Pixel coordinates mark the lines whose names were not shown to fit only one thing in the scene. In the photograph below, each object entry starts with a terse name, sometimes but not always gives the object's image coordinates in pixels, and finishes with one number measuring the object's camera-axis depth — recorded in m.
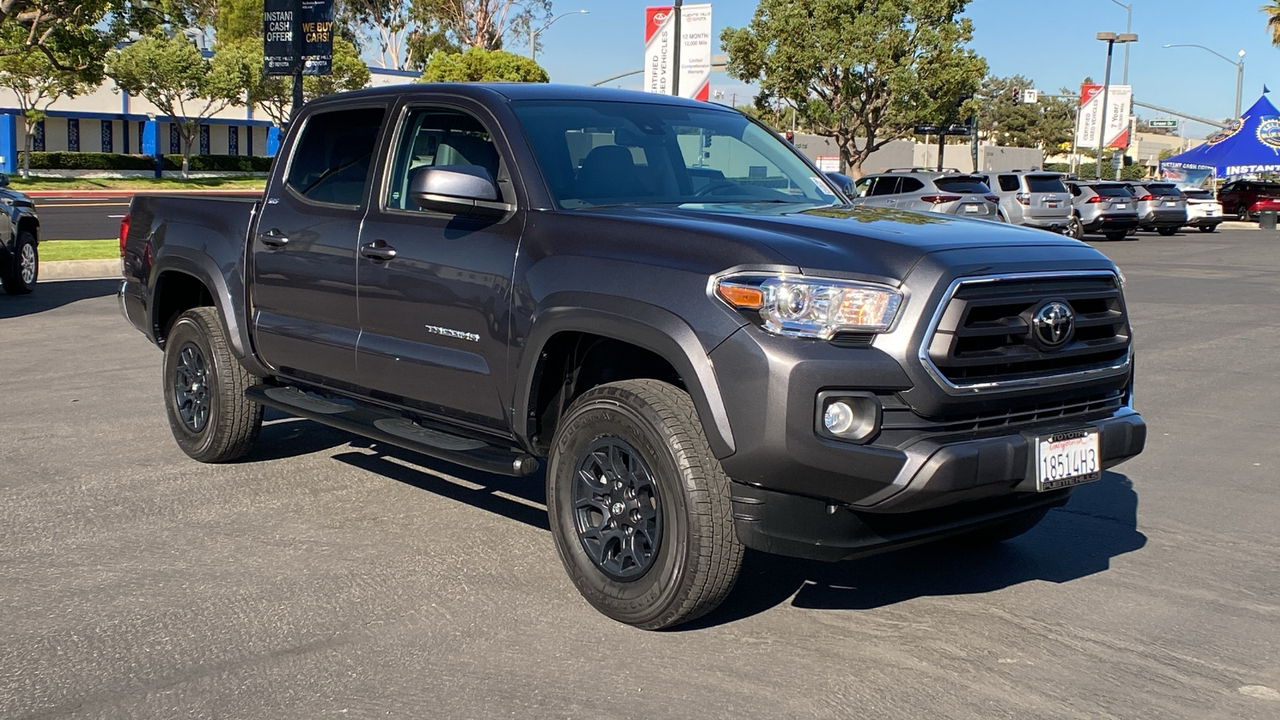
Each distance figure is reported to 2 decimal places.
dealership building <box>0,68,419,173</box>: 52.91
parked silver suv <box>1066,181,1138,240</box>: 33.00
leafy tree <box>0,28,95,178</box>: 41.94
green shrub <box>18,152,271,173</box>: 51.66
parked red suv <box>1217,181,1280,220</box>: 44.97
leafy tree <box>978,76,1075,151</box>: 105.94
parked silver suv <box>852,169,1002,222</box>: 26.16
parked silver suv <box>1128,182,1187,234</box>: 35.19
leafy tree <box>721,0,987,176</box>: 40.50
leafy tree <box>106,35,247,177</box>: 49.94
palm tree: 55.06
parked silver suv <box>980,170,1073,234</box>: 29.02
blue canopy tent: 46.06
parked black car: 13.72
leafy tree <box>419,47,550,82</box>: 58.94
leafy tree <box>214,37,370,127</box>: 54.25
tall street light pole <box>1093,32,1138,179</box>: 51.16
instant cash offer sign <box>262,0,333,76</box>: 17.20
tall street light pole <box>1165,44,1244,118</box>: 60.91
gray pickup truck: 4.11
